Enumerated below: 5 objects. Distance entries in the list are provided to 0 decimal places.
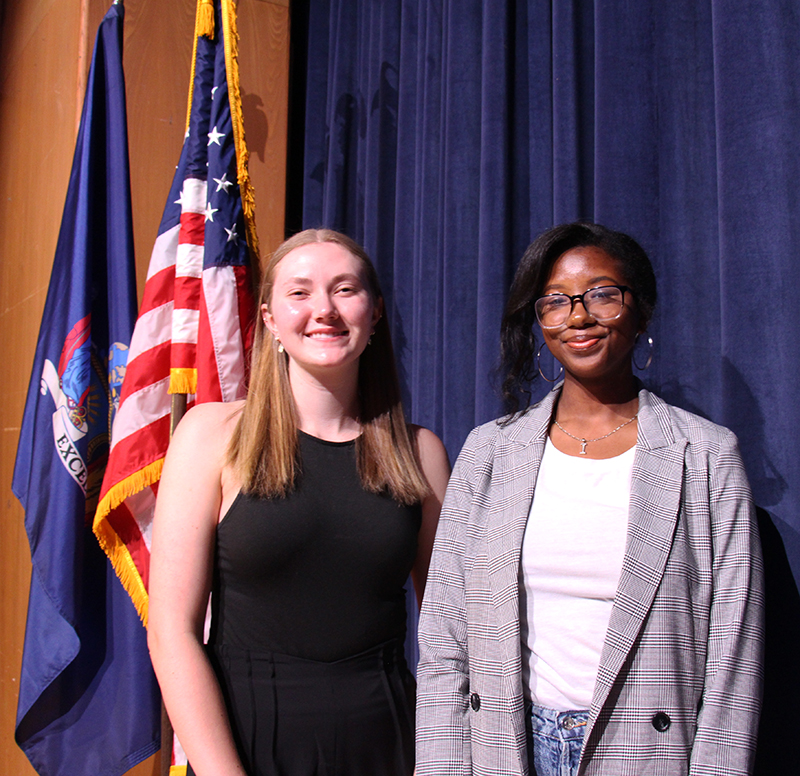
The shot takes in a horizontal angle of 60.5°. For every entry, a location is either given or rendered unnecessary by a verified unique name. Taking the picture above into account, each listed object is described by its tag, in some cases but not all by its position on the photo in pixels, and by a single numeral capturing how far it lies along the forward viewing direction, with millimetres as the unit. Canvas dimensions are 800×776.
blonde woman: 1206
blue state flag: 1932
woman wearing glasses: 968
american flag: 1862
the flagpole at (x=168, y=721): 1832
